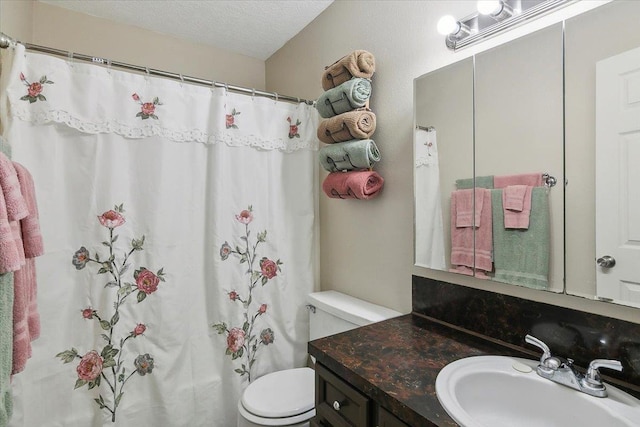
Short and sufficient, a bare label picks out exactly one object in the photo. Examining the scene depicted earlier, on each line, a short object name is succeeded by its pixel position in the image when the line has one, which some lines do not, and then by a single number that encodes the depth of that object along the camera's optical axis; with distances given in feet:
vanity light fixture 3.31
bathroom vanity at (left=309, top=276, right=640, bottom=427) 2.75
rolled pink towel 4.91
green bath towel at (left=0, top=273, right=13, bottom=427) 2.65
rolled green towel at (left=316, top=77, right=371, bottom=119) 4.83
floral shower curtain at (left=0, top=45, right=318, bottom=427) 4.36
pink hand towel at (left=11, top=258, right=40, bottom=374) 3.04
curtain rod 4.01
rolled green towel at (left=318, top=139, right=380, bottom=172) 4.87
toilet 4.45
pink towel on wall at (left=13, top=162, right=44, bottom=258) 3.24
